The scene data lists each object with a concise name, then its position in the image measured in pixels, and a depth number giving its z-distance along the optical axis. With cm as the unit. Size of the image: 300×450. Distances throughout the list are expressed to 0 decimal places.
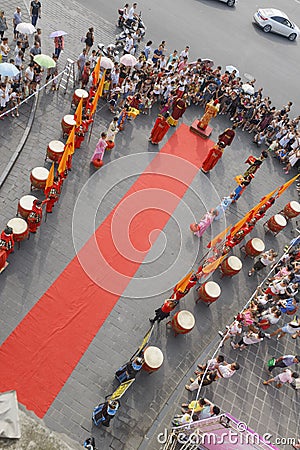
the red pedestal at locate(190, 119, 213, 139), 2120
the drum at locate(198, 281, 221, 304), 1489
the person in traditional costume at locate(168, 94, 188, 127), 2005
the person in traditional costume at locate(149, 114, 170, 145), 1866
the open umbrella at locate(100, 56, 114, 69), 1880
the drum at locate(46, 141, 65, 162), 1617
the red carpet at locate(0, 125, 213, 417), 1211
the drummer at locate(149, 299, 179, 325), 1355
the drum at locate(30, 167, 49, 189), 1515
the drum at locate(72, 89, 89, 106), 1850
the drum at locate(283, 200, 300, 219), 1888
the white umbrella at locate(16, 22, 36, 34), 1830
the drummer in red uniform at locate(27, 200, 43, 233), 1385
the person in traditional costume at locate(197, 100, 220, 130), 2038
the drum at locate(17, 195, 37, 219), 1418
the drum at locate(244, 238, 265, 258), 1689
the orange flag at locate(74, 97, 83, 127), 1633
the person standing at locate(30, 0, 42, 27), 2041
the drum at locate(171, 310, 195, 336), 1382
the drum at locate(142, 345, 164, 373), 1269
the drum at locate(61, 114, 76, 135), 1717
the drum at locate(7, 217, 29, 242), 1372
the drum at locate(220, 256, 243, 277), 1593
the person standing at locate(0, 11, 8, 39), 1939
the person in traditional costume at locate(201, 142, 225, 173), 1864
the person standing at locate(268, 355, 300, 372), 1350
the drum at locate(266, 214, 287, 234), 1806
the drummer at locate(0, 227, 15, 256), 1291
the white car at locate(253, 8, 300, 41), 3012
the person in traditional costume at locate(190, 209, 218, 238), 1669
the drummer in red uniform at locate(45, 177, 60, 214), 1474
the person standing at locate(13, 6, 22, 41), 1948
